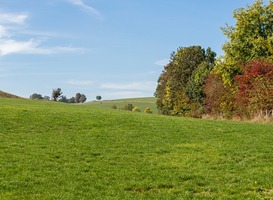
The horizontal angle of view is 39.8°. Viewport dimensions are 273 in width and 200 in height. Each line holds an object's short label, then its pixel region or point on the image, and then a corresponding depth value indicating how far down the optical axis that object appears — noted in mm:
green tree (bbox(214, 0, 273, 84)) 64188
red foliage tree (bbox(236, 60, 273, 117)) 53500
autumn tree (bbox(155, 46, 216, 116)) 86250
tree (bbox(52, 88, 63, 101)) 102931
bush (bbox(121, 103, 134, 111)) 131612
